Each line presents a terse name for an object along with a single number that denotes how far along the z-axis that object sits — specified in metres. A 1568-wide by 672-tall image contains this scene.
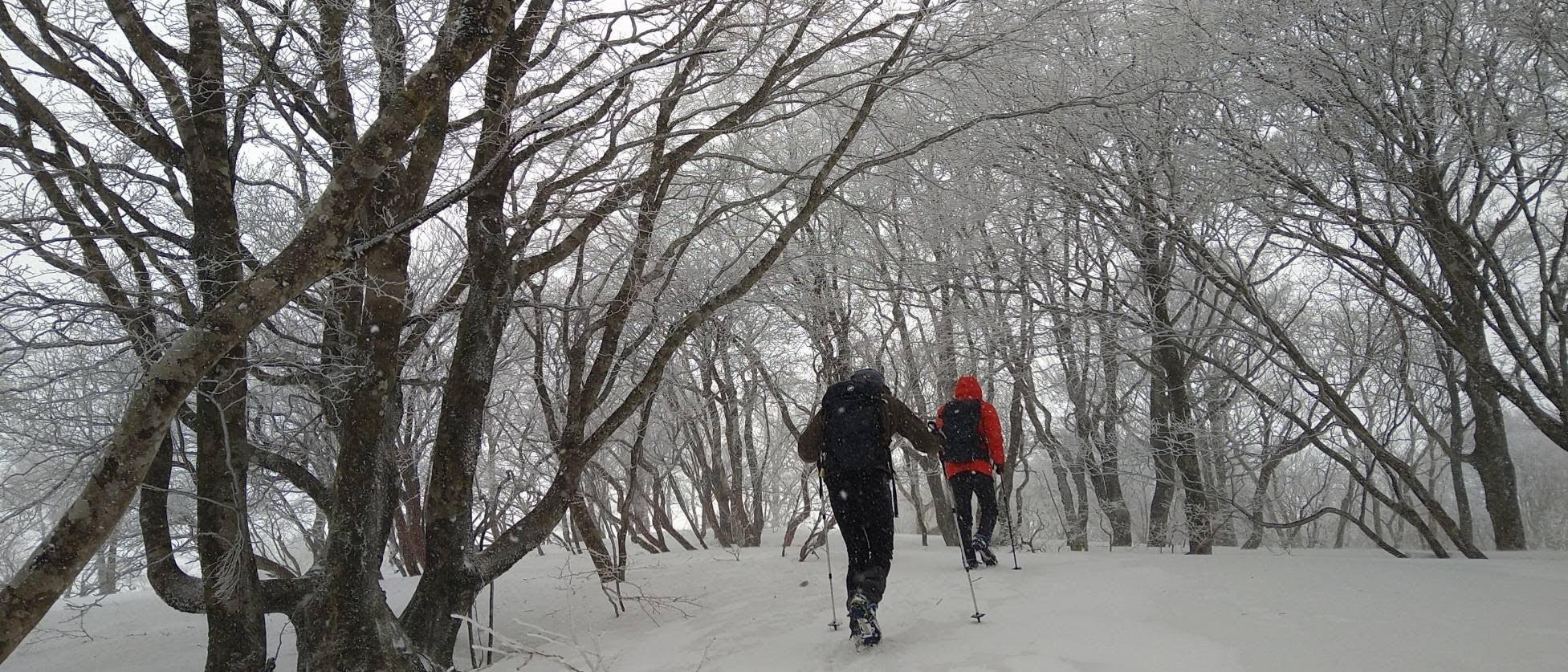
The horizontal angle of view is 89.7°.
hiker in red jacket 6.36
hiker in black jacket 4.41
